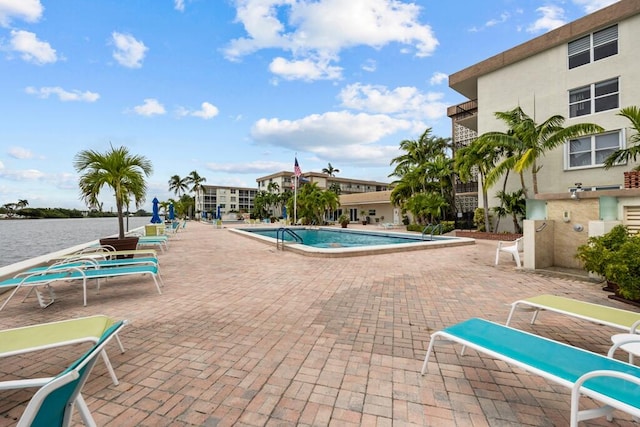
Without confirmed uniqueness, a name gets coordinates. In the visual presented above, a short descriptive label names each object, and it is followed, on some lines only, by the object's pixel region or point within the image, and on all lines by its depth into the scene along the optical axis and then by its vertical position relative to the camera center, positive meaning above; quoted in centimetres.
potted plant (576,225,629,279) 531 -89
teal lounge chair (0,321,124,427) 131 -93
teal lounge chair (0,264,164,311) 488 -114
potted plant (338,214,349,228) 2808 -137
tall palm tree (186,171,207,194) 6619 +711
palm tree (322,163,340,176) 6662 +882
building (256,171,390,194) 6372 +558
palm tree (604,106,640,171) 903 +246
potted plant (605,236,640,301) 467 -110
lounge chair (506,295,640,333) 299 -124
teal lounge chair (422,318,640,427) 178 -122
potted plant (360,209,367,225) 3935 -106
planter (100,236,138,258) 911 -99
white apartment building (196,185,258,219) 7969 +318
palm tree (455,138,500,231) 1705 +284
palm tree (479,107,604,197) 1402 +353
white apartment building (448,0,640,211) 1427 +665
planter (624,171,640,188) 671 +54
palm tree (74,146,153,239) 862 +123
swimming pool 1042 -188
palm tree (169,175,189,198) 7188 +669
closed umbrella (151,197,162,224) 1820 -23
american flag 2498 +345
